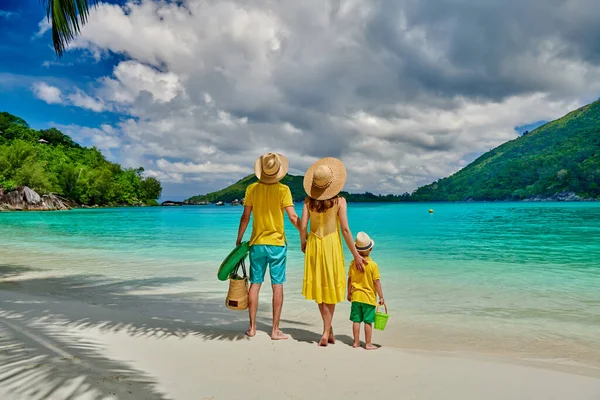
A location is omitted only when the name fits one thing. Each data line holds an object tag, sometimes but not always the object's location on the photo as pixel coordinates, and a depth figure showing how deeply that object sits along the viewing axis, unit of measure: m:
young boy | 4.82
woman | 4.79
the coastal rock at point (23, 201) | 77.81
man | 5.03
